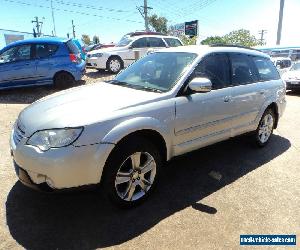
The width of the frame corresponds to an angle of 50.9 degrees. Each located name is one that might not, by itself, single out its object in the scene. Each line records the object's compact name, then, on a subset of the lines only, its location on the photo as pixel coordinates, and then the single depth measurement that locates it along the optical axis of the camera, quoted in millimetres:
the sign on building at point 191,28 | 43500
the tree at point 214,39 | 78438
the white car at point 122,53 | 13961
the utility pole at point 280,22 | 31312
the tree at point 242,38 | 78812
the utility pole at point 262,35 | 91188
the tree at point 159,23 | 63156
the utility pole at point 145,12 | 35875
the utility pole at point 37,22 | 63138
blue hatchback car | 9883
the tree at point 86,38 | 95525
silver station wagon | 2945
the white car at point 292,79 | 12805
